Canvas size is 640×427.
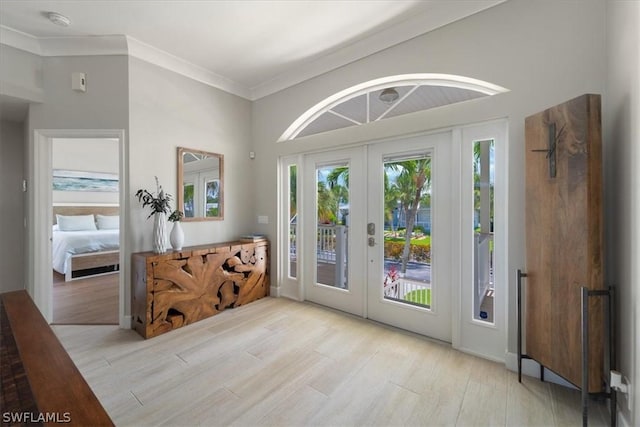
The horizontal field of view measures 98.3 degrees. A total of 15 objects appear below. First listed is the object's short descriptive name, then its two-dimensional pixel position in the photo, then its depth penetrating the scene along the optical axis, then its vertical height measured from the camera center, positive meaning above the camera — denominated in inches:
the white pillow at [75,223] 213.0 -6.5
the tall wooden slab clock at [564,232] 59.6 -4.8
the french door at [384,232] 101.7 -8.0
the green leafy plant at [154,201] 114.5 +5.6
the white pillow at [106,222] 230.7 -6.5
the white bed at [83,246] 183.2 -21.6
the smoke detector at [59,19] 94.7 +68.6
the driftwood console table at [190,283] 104.8 -30.0
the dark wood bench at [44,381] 25.7 -18.5
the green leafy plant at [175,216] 118.1 -0.9
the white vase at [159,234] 113.4 -8.2
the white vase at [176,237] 117.4 -9.8
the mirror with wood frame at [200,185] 131.0 +14.6
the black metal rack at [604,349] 58.0 -29.9
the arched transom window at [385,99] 96.8 +46.0
